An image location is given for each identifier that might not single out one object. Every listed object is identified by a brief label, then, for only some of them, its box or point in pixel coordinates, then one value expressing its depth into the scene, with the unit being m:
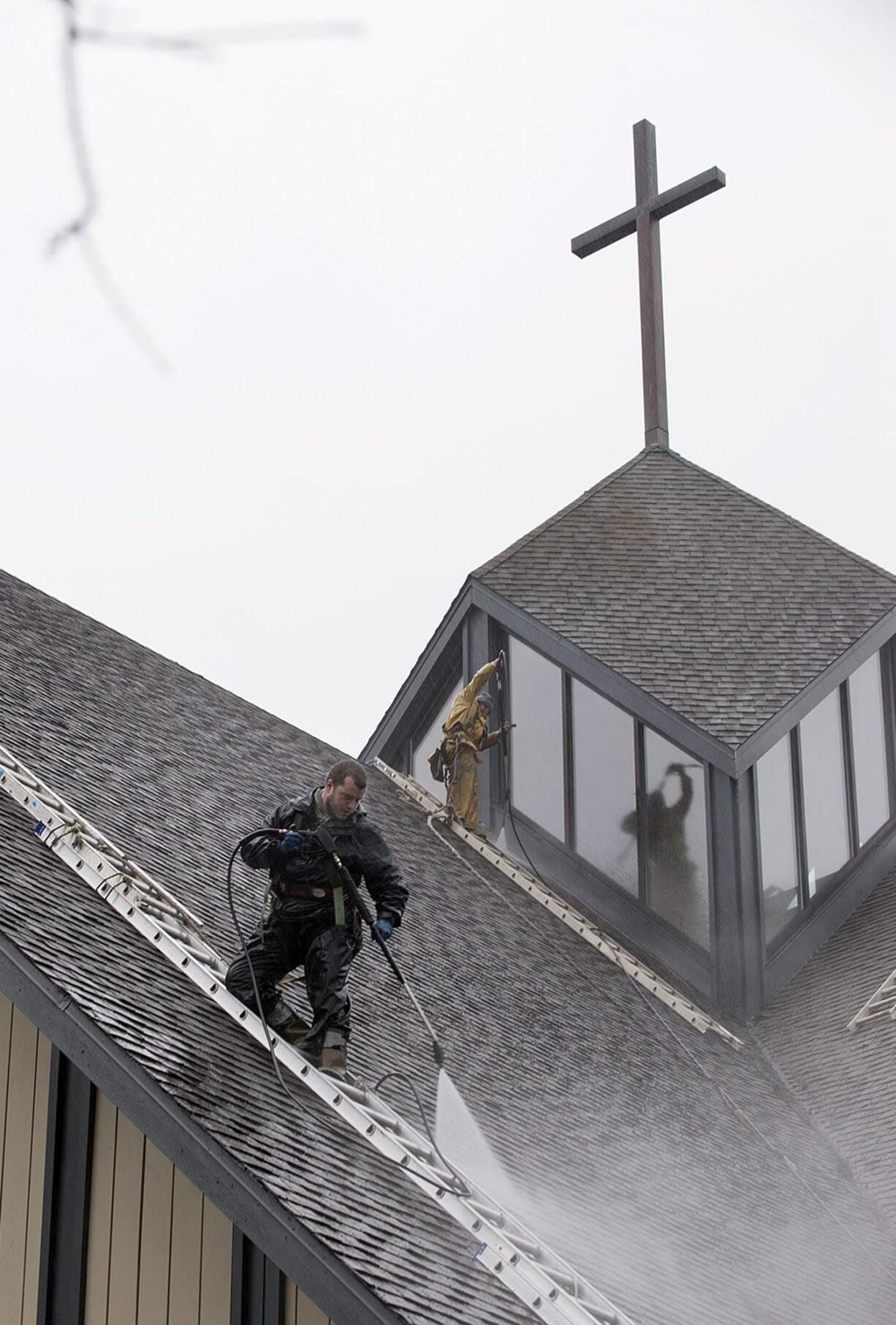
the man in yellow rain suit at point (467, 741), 32.66
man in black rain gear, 15.59
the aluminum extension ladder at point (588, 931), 28.03
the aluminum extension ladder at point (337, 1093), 13.77
